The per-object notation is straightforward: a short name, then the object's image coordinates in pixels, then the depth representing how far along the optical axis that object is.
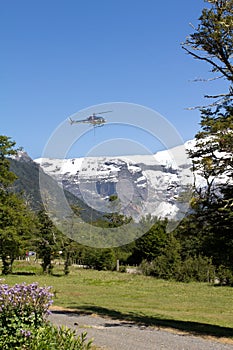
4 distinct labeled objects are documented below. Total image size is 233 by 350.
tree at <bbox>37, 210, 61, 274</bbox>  43.59
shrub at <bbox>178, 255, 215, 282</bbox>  41.19
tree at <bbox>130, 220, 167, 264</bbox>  52.91
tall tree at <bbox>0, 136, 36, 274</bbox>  34.80
